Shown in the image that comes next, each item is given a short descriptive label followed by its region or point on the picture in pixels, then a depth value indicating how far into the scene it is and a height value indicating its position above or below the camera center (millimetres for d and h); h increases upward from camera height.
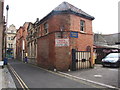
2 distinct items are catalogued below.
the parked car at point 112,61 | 14559 -1618
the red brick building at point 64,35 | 13312 +1443
